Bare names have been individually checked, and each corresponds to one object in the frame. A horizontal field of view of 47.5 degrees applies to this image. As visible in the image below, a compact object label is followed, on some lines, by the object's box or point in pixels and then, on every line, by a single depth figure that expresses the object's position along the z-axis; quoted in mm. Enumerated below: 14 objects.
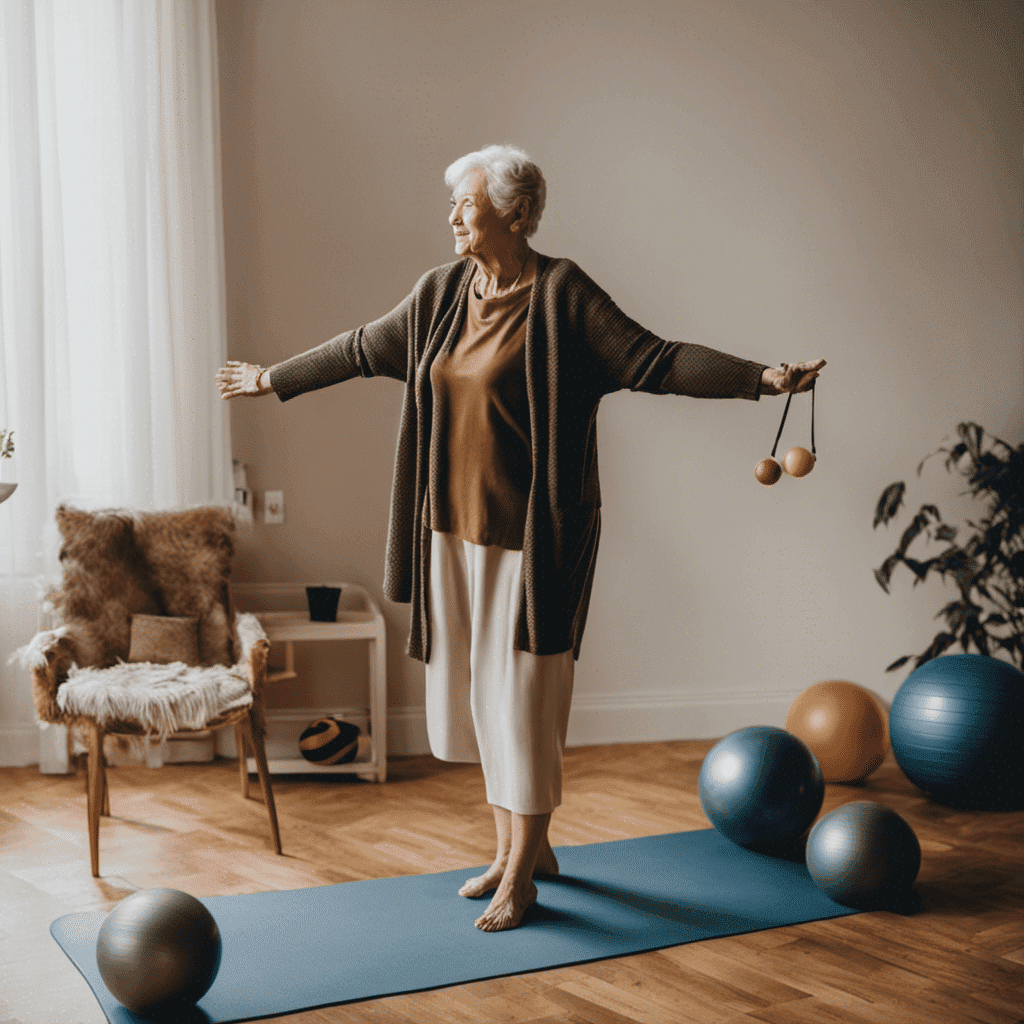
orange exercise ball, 3455
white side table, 3512
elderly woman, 2277
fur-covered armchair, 2762
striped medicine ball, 3492
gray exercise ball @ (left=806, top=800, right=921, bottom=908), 2441
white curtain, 3553
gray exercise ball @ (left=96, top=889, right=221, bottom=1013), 1899
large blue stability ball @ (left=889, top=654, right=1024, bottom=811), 3098
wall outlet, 3881
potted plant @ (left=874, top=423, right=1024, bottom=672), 3869
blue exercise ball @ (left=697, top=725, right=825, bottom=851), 2760
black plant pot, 3617
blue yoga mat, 2107
